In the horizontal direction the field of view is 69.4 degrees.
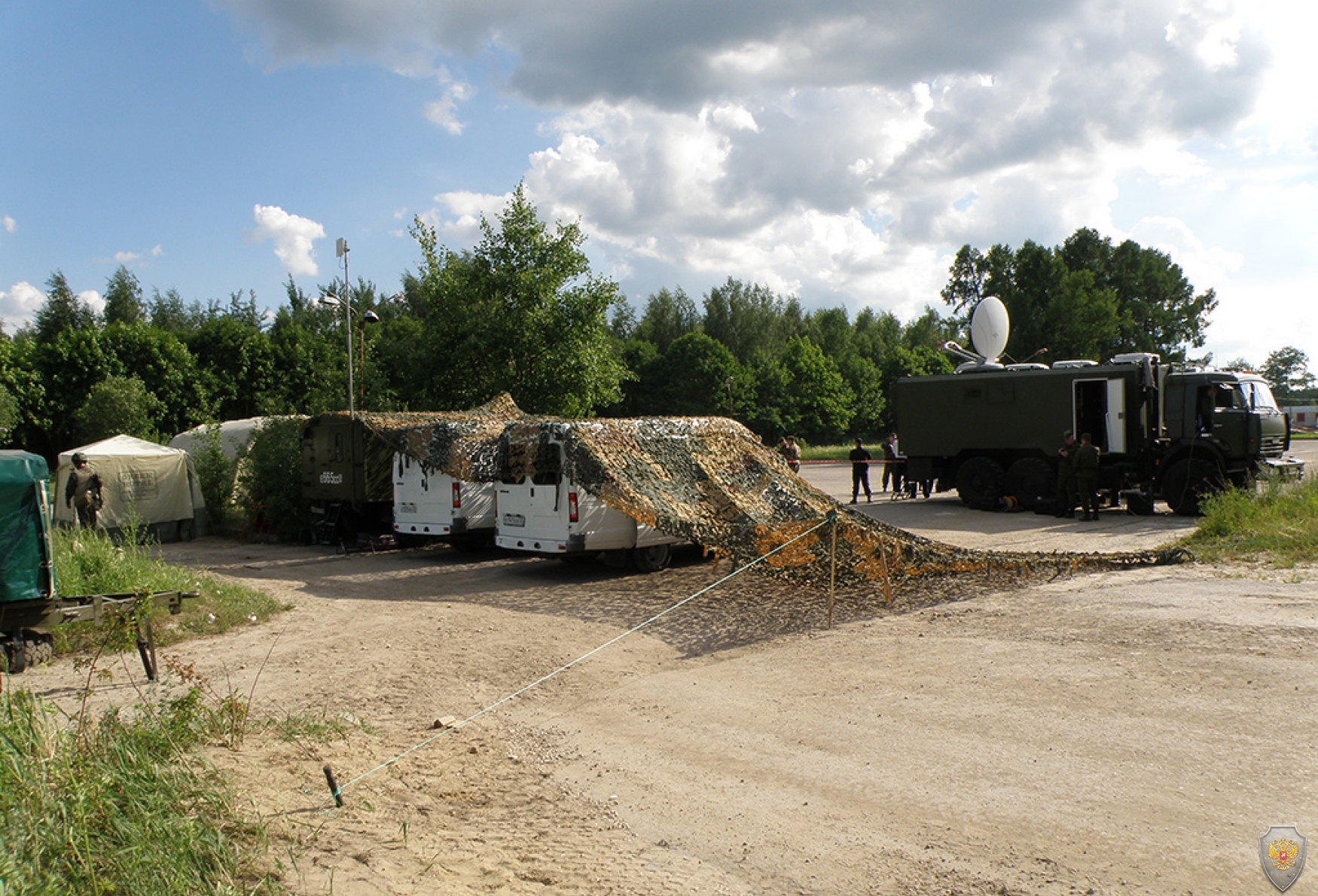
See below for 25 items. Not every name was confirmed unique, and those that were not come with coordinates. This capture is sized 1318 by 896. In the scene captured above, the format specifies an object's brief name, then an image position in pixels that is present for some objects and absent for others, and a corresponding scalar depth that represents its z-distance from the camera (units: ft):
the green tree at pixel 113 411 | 119.85
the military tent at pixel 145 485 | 59.47
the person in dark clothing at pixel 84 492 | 54.85
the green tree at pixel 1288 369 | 379.55
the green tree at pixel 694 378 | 211.25
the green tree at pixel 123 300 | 220.43
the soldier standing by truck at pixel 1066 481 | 60.80
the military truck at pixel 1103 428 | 59.67
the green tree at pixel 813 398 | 219.20
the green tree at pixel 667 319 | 259.39
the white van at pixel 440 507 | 48.32
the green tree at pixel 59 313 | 190.19
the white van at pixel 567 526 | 40.19
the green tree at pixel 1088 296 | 201.26
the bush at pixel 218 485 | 65.82
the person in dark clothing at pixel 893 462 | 81.41
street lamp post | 72.43
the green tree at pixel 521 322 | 87.86
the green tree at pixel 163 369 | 136.67
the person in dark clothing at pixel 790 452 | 81.25
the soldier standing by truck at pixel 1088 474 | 59.26
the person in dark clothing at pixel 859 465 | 76.48
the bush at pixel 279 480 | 59.36
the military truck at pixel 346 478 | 55.01
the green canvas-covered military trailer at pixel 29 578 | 25.17
